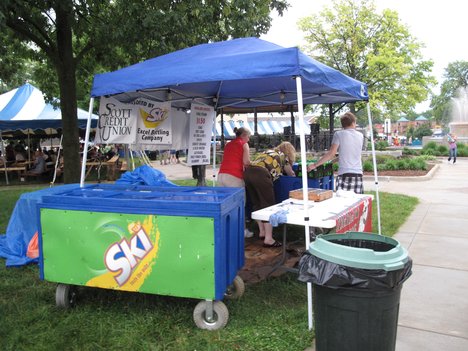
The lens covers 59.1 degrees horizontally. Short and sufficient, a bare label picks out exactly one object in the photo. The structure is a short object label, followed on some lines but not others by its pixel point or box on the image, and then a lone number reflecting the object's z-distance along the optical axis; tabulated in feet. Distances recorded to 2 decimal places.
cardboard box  16.20
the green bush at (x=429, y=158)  70.33
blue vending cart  10.90
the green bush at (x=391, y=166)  50.96
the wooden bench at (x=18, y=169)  49.75
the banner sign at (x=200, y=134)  22.11
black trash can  7.77
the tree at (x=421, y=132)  222.89
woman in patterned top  19.22
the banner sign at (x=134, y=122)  16.71
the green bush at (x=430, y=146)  86.70
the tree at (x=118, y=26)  25.53
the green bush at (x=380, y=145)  93.60
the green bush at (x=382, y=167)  51.07
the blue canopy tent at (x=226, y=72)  11.81
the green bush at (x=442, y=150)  82.83
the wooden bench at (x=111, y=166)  50.54
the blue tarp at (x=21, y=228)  17.71
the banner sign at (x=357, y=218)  13.66
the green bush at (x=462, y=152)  79.77
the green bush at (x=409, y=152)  78.05
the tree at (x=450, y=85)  280.10
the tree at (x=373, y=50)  88.07
